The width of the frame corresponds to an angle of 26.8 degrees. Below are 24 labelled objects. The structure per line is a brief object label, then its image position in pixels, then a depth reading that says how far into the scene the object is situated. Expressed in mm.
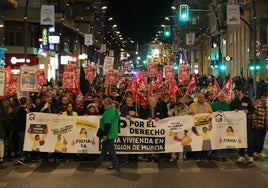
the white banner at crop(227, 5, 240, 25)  32094
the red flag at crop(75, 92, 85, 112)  17166
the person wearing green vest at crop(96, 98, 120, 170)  13039
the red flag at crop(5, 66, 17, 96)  16839
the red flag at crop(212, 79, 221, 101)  18875
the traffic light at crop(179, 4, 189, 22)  30164
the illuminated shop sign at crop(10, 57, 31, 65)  51000
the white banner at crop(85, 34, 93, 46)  60500
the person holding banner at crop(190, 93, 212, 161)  14617
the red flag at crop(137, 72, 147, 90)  19197
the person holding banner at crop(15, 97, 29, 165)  14125
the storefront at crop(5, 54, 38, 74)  50938
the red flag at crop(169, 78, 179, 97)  21906
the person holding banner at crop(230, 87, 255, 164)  14242
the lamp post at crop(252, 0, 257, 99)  33375
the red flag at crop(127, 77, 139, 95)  17811
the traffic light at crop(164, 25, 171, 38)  43994
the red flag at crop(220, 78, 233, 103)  17109
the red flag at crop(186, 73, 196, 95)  21672
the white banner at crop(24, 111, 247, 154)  14219
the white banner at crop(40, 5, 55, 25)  30594
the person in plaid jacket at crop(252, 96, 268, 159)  14250
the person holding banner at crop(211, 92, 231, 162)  14781
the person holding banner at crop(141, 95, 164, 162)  14547
